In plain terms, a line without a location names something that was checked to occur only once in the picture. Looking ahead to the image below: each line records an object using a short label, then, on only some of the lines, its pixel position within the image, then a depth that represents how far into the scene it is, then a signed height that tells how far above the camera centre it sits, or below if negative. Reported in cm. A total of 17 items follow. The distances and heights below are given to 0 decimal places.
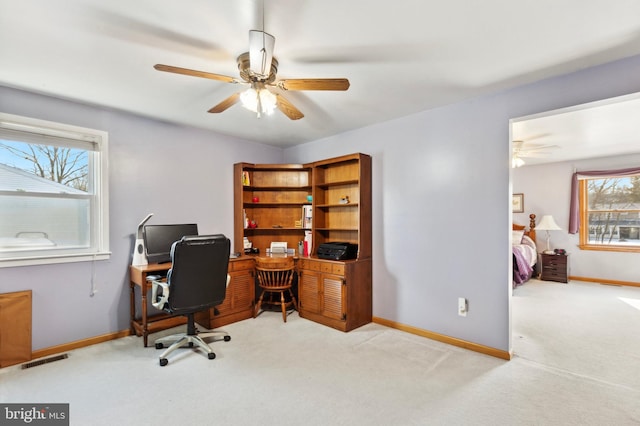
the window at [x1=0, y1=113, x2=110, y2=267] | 268 +19
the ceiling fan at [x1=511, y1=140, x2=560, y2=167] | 469 +104
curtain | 584 +16
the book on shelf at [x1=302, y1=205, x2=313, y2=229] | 427 -7
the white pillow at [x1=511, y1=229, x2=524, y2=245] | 606 -52
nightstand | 575 -109
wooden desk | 302 -108
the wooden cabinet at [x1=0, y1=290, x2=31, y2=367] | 254 -98
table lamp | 594 -27
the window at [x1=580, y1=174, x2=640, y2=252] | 553 -4
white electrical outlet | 296 -94
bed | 532 -77
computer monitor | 325 -29
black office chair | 259 -63
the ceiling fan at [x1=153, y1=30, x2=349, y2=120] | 171 +86
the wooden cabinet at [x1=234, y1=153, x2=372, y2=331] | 350 -11
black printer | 359 -47
